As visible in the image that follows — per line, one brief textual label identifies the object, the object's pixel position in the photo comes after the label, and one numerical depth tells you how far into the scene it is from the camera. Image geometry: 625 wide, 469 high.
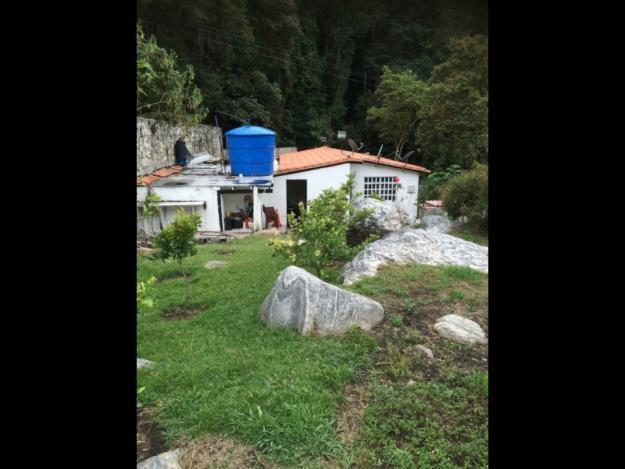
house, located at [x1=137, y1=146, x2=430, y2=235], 15.53
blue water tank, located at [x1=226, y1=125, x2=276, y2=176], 17.59
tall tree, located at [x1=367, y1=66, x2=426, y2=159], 24.48
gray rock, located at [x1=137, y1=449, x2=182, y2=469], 3.04
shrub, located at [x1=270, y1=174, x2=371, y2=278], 7.69
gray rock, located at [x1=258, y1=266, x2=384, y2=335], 5.38
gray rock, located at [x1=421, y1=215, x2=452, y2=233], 13.56
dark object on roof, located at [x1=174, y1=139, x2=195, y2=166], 19.38
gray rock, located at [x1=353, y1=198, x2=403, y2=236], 11.53
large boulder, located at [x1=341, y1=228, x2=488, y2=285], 8.05
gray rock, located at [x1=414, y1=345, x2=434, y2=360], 4.71
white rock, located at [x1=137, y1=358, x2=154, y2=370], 4.77
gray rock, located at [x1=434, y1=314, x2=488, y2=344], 5.08
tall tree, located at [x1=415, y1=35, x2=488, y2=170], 14.55
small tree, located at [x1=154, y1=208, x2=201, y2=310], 7.17
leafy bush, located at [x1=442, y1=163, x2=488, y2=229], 13.52
